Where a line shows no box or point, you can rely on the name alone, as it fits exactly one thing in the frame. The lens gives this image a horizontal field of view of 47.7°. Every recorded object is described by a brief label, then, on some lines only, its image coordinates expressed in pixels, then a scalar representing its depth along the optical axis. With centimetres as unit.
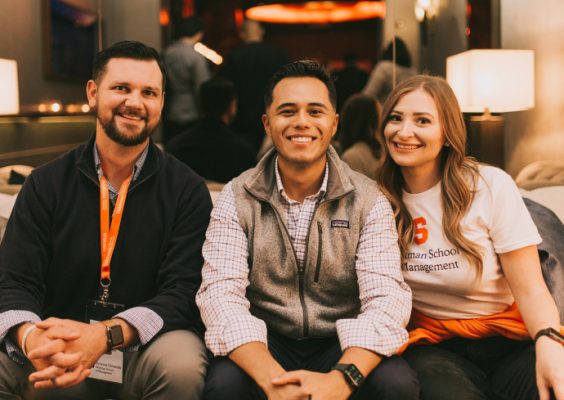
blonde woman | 200
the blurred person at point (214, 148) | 368
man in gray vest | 192
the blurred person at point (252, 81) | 506
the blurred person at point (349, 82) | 538
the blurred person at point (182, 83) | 486
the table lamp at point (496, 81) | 322
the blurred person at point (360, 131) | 383
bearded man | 198
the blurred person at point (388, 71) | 396
